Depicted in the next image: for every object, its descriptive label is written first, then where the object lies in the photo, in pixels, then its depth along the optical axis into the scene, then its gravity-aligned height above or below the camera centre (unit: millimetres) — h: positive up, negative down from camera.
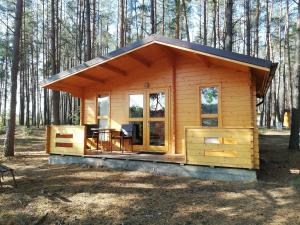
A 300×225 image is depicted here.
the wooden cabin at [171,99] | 5715 +559
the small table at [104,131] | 7801 -371
